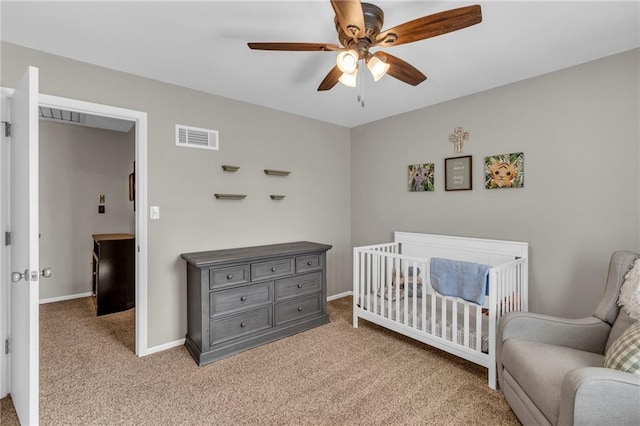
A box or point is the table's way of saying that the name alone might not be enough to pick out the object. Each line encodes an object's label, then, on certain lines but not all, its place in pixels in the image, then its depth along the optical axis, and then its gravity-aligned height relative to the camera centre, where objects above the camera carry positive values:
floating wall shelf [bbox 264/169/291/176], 3.32 +0.44
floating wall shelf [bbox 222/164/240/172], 2.98 +0.44
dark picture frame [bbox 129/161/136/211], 4.15 +0.34
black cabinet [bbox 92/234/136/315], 3.49 -0.75
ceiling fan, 1.30 +0.87
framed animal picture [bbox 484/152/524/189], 2.62 +0.37
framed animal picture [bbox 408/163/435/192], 3.29 +0.38
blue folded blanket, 2.17 -0.53
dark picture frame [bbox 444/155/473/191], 2.97 +0.38
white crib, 2.20 -0.76
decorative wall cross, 2.99 +0.75
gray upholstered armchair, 1.19 -0.81
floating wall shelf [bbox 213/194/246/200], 2.96 +0.15
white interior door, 1.52 -0.19
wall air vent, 2.75 +0.71
